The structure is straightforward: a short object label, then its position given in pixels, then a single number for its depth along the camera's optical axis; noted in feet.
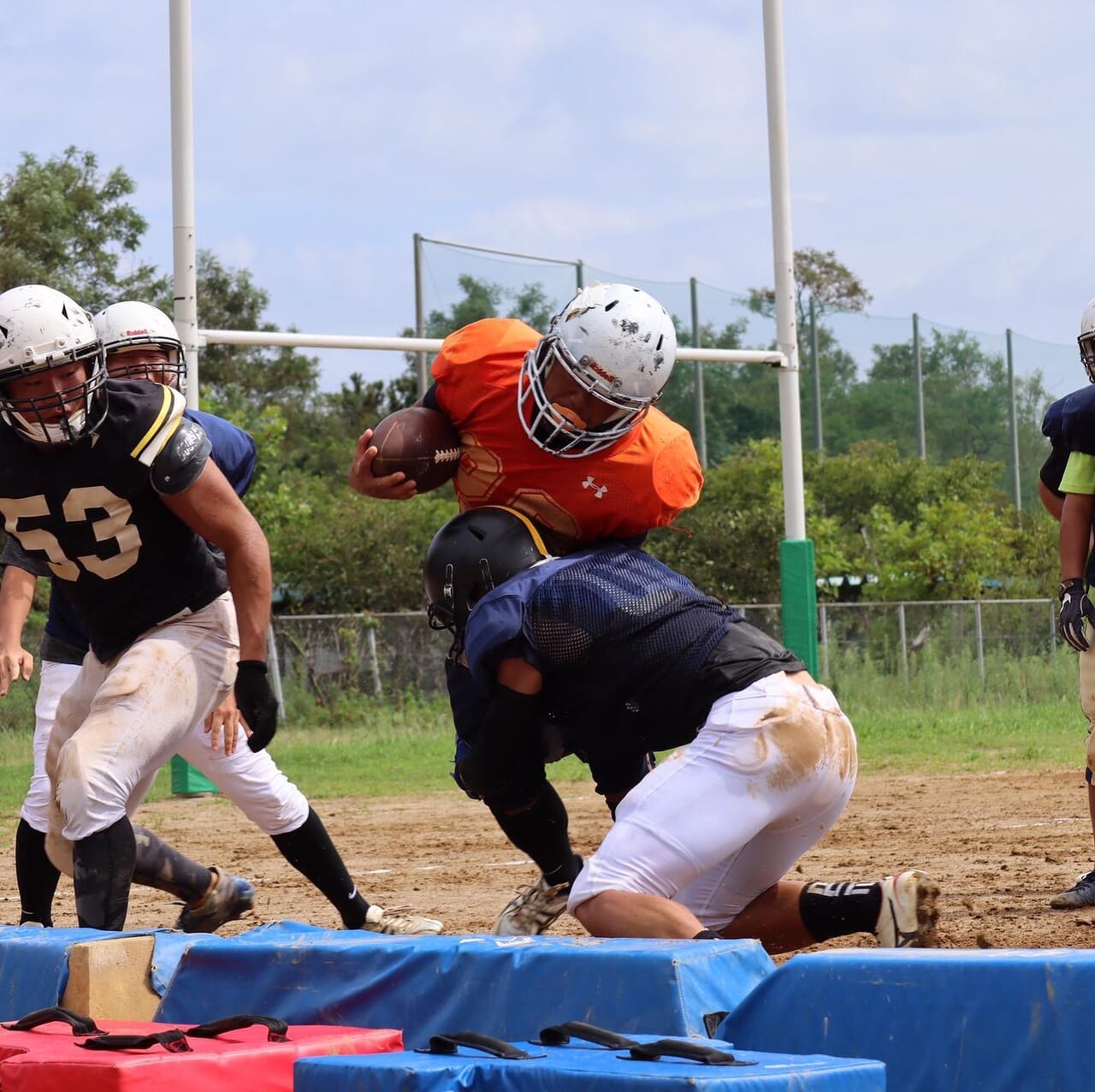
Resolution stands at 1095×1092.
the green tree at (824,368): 105.09
